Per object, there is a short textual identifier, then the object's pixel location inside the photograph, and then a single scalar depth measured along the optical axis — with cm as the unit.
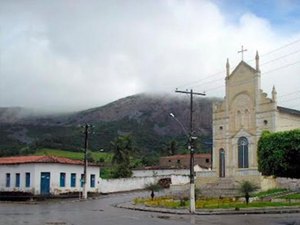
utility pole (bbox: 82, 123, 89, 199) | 4168
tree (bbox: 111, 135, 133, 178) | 6060
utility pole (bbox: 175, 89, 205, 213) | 2769
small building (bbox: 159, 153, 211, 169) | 7349
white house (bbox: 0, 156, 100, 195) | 4305
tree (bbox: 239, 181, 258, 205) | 2984
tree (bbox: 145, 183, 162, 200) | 3821
